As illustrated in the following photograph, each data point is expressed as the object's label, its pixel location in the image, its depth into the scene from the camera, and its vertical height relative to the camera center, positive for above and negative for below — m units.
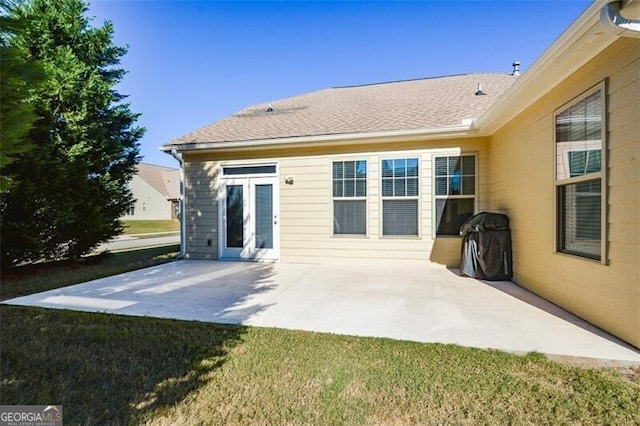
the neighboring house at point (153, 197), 30.83 +1.28
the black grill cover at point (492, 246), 5.36 -0.66
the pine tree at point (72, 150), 6.03 +1.33
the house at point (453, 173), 2.94 +0.63
